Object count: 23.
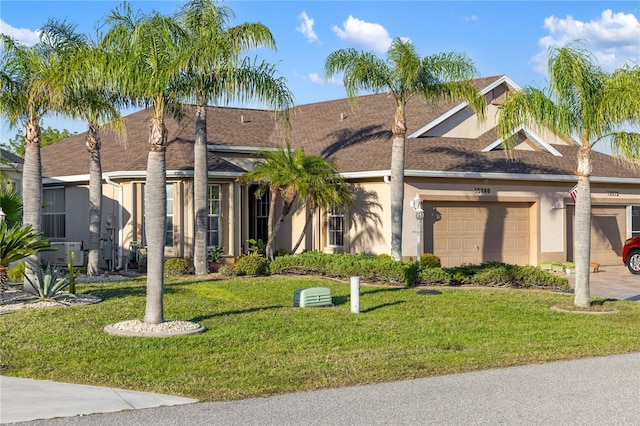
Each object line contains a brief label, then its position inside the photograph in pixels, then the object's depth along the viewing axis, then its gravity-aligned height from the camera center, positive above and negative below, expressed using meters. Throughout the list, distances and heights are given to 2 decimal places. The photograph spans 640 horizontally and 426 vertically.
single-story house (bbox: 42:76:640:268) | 23.16 +1.20
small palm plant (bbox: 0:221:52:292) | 14.68 -0.21
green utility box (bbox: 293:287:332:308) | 15.51 -1.20
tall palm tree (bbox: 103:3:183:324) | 12.95 +2.18
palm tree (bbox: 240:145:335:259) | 21.39 +1.45
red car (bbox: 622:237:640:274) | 24.35 -0.72
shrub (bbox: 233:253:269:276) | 20.50 -0.81
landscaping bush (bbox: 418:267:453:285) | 19.19 -1.04
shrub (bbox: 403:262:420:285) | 18.66 -0.94
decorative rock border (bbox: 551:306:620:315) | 15.77 -1.52
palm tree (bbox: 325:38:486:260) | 19.41 +3.48
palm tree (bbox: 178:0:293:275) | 15.49 +3.18
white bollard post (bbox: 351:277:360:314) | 15.02 -1.14
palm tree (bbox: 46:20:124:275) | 13.45 +2.60
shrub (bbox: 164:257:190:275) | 20.53 -0.83
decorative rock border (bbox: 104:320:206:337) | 12.35 -1.42
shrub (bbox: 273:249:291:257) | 23.90 -0.59
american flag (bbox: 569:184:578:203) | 24.09 +1.07
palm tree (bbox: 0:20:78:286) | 16.44 +2.55
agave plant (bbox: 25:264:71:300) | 15.28 -0.91
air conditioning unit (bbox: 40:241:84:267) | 23.92 -0.56
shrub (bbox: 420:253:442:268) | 21.83 -0.77
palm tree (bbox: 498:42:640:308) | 15.59 +2.22
